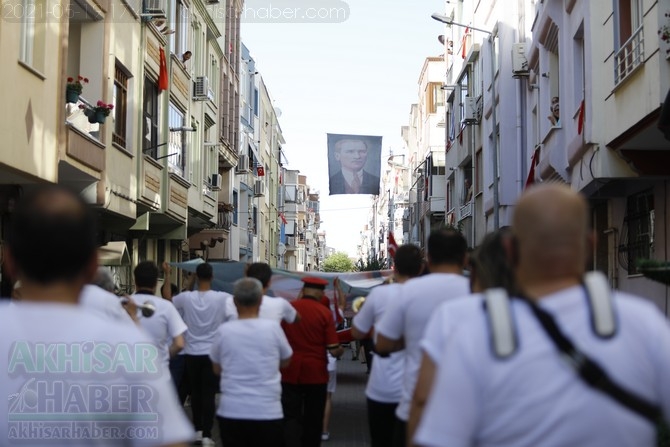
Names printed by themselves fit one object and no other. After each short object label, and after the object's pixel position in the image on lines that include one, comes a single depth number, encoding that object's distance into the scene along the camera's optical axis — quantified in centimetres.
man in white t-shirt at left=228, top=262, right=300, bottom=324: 920
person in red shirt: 966
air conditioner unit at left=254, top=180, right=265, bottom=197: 5522
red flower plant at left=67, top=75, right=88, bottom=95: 1620
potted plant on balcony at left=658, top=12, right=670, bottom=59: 1142
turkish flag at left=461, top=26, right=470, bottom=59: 3898
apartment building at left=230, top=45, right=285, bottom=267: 4872
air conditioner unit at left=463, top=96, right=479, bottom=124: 3594
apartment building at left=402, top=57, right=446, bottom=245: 5234
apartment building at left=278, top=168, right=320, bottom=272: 9088
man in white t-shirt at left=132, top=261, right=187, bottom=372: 895
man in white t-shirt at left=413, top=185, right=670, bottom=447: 294
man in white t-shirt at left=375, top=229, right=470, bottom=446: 621
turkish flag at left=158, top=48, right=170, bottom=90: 2422
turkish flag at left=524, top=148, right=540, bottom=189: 2369
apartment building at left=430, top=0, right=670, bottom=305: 1334
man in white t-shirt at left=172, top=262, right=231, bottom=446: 1155
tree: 13964
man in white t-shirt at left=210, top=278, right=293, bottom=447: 755
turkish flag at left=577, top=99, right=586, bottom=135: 1654
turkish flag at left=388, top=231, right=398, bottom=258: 1219
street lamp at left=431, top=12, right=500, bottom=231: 2786
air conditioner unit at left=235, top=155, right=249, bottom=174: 4475
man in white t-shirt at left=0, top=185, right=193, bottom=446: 301
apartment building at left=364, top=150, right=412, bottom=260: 8850
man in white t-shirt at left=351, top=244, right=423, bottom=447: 734
